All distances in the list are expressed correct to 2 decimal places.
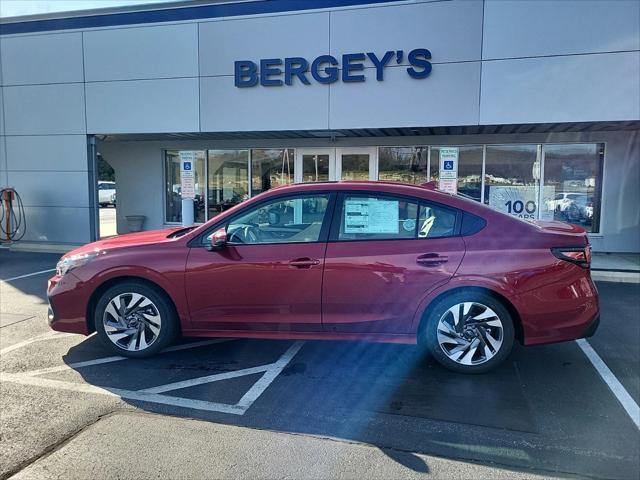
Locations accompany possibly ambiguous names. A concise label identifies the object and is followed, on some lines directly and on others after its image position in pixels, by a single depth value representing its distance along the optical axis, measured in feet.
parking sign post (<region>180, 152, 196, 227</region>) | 35.68
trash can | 44.93
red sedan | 13.73
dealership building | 30.63
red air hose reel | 39.92
